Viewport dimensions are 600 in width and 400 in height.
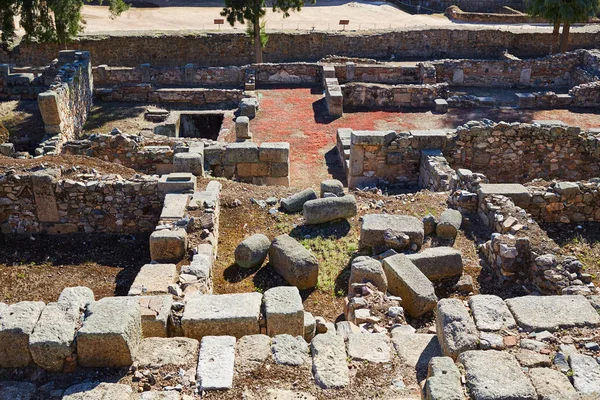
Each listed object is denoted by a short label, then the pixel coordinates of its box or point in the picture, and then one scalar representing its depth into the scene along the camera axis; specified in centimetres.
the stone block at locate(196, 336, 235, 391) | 614
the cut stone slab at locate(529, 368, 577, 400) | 581
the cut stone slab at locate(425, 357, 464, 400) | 572
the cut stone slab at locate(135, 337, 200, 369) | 638
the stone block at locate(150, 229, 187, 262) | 1002
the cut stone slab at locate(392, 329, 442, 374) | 681
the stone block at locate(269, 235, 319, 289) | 980
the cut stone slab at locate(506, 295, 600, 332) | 696
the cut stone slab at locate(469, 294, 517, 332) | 694
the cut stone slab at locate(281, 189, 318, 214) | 1241
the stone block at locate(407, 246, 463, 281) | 957
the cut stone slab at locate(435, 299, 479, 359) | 668
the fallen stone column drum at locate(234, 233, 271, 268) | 1034
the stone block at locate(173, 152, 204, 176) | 1381
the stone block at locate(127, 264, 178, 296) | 862
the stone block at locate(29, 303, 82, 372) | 611
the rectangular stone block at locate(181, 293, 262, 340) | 723
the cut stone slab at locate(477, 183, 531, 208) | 1171
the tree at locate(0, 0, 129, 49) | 2361
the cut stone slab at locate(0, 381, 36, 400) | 595
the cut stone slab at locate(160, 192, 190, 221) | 1087
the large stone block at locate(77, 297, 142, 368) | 614
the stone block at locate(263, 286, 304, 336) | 729
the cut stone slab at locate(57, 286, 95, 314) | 663
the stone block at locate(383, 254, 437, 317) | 859
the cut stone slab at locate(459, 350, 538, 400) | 578
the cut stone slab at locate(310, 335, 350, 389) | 629
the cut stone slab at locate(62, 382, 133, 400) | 584
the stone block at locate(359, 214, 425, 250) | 1029
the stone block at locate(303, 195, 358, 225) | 1160
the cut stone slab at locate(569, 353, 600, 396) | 595
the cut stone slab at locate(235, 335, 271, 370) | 645
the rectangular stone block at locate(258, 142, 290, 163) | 1564
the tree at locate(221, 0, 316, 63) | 2592
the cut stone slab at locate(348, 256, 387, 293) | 887
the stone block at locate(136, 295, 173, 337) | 729
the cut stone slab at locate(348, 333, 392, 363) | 676
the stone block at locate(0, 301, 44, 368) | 612
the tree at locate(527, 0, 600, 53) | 2694
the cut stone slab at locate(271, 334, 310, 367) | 653
